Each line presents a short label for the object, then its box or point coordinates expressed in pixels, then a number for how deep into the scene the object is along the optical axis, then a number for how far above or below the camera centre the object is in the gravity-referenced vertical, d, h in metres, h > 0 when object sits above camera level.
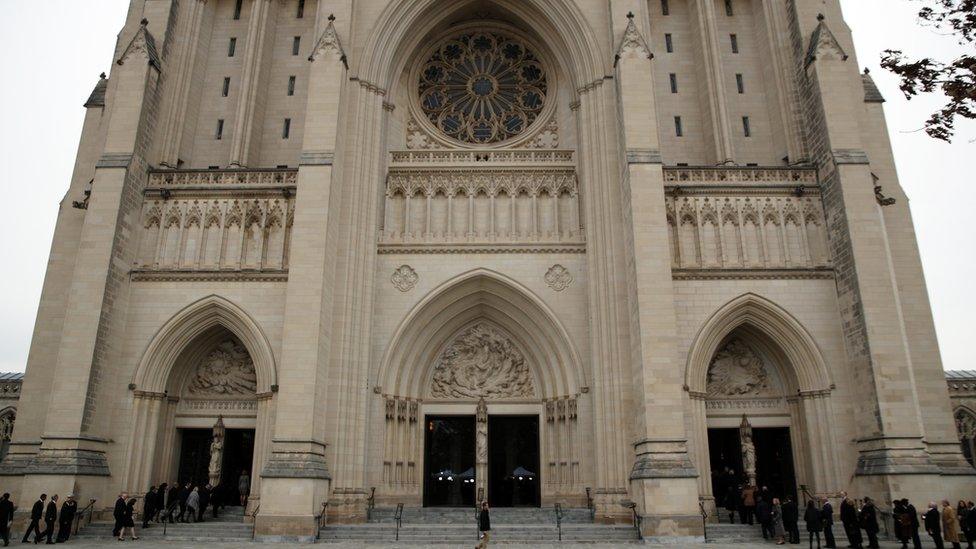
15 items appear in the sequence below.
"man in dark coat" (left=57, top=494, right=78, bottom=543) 14.52 -0.86
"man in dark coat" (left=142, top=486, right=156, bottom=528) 16.03 -0.69
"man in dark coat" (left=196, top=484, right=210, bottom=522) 16.80 -0.54
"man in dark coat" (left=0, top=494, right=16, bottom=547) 13.85 -0.76
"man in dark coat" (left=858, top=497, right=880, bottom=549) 13.30 -0.90
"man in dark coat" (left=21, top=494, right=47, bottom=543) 14.34 -0.85
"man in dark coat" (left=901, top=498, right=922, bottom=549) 12.59 -0.72
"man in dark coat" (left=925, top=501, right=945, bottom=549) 12.53 -0.86
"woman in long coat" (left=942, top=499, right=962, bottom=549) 12.70 -0.90
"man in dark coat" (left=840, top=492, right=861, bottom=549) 13.36 -0.92
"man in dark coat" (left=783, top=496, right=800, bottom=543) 14.27 -0.89
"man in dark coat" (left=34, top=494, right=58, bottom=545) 14.06 -0.83
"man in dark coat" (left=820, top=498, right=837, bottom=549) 13.54 -0.91
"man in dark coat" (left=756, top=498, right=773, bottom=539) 14.62 -0.83
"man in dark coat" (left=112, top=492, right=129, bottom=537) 14.82 -0.71
